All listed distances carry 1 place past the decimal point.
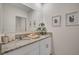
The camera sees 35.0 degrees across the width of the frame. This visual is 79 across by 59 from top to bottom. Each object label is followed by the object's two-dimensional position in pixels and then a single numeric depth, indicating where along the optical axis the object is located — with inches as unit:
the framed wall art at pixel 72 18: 66.2
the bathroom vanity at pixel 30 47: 56.1
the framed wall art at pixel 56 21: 68.0
